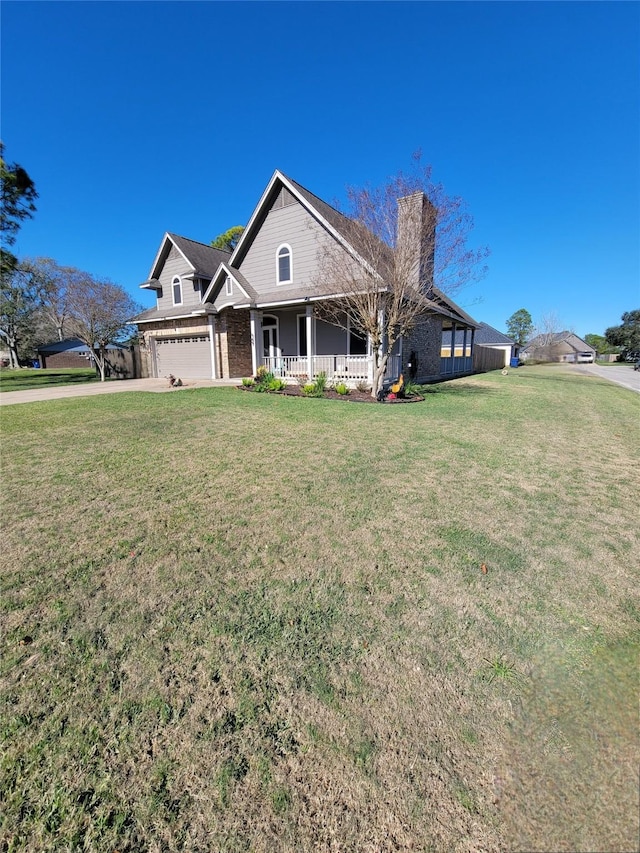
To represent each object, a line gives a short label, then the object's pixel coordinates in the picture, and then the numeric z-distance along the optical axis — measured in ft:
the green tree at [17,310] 123.54
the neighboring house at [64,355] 163.63
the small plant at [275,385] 44.86
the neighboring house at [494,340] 151.94
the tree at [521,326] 253.65
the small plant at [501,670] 6.93
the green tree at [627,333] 202.59
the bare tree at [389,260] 36.17
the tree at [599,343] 252.26
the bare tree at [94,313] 71.97
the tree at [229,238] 105.29
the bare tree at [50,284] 91.04
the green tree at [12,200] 52.80
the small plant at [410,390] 41.78
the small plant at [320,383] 42.14
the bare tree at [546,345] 224.94
